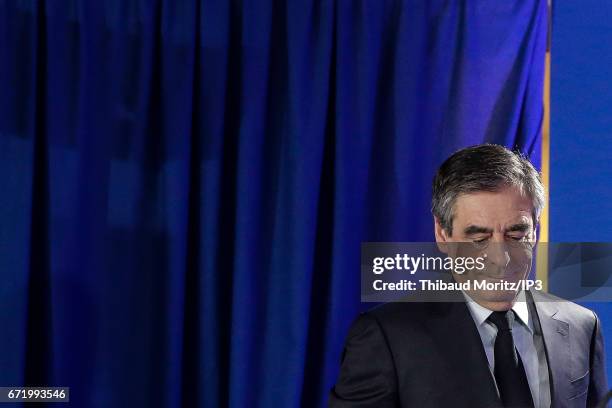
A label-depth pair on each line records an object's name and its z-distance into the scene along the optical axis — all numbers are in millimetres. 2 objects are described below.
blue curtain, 4813
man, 4455
